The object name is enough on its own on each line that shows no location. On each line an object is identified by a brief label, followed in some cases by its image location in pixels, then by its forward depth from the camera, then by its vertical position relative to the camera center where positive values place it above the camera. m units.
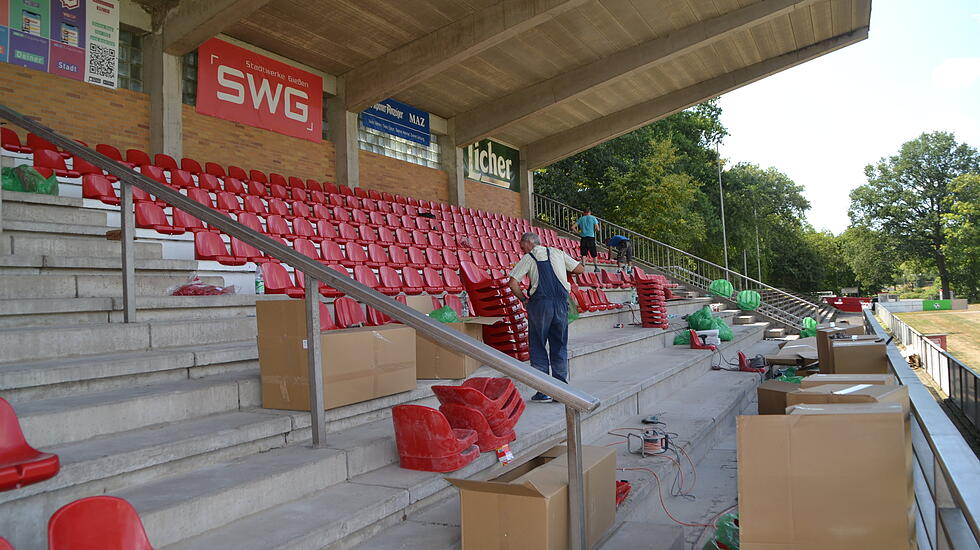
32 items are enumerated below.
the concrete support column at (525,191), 20.73 +3.22
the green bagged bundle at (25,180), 6.41 +1.29
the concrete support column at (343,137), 13.44 +3.32
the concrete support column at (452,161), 17.11 +3.51
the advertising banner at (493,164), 18.47 +3.84
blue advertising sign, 14.77 +4.16
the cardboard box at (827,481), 2.17 -0.67
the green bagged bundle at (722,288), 18.11 -0.04
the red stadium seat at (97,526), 1.68 -0.58
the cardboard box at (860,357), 4.73 -0.55
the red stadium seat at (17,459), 2.11 -0.50
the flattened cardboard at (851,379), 3.41 -0.51
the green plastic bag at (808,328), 13.47 -0.94
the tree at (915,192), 50.78 +7.08
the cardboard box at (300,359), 3.52 -0.33
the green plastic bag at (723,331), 11.25 -0.77
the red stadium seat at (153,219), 6.58 +0.88
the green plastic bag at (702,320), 11.11 -0.56
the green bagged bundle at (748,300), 16.78 -0.37
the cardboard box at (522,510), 2.59 -0.88
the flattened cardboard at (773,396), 5.05 -0.87
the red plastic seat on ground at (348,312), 5.16 -0.11
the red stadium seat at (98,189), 6.90 +1.25
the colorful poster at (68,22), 8.95 +3.94
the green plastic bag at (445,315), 5.68 -0.16
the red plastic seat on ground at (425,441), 3.40 -0.75
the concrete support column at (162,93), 10.04 +3.25
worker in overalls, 5.50 -0.04
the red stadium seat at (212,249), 6.22 +0.52
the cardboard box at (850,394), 2.62 -0.49
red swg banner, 11.01 +3.82
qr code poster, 9.34 +3.84
